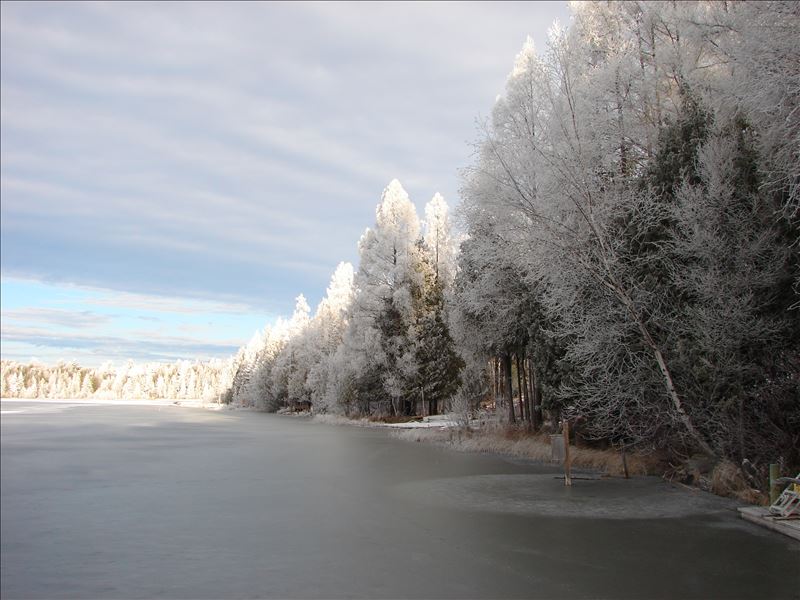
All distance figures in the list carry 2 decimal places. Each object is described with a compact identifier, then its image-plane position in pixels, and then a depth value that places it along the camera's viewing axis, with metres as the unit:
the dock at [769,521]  9.48
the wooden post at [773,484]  10.79
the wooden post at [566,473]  15.01
